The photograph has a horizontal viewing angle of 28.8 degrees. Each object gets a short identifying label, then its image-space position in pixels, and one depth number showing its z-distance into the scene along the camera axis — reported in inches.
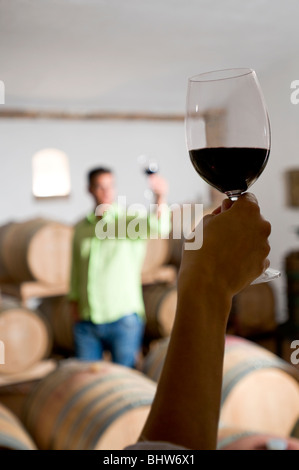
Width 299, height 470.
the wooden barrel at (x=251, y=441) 44.9
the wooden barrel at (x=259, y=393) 72.3
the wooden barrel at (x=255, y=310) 191.9
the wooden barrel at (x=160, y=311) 171.8
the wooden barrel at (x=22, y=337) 142.4
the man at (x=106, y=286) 119.2
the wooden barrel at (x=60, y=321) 164.6
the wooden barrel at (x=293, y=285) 178.4
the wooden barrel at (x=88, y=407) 60.9
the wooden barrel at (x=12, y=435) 54.6
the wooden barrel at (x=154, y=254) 174.7
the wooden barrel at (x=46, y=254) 155.5
